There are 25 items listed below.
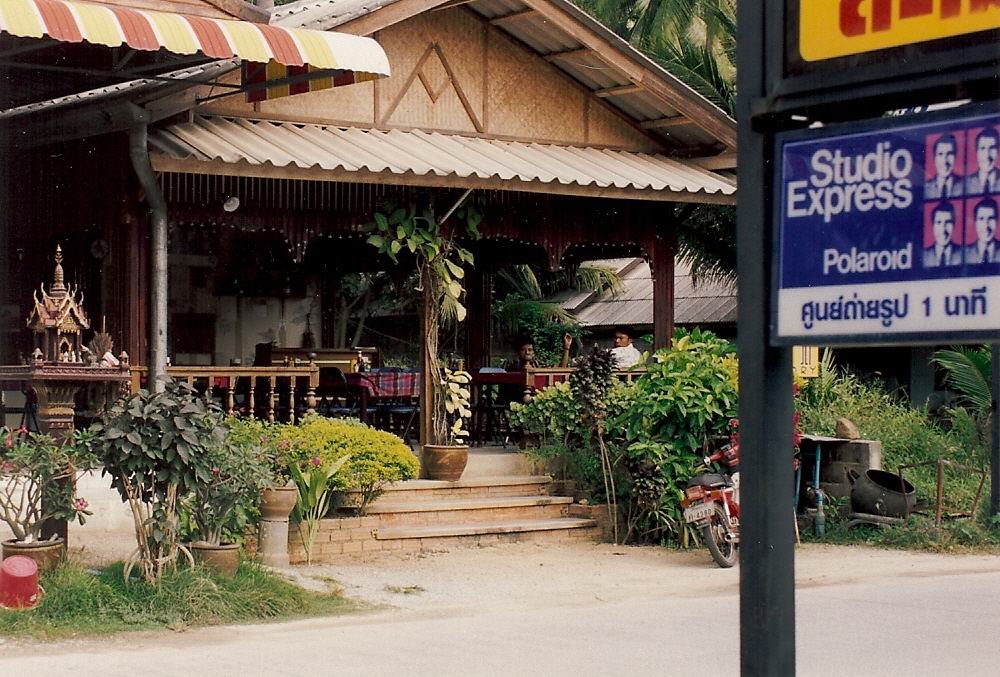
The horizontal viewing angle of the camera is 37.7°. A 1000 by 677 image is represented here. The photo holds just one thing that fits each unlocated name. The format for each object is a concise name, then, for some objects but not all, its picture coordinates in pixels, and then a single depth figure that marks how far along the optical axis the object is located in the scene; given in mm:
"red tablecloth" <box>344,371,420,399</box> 16266
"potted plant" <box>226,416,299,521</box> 11656
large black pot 14555
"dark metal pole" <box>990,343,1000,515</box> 14602
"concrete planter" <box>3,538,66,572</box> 9664
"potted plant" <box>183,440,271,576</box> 10195
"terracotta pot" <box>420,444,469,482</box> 14266
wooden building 13953
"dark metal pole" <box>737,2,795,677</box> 3945
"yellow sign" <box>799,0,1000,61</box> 3697
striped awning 10344
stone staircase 12594
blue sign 3641
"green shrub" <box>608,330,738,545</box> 13680
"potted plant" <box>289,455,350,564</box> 12133
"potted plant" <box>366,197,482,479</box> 14805
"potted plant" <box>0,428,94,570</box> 9703
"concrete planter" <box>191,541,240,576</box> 10195
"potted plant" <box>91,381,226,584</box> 9742
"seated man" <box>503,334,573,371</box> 17384
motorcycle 12625
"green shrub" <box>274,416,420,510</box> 12422
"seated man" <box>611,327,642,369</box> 16859
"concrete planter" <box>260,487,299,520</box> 11641
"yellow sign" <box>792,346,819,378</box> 17141
